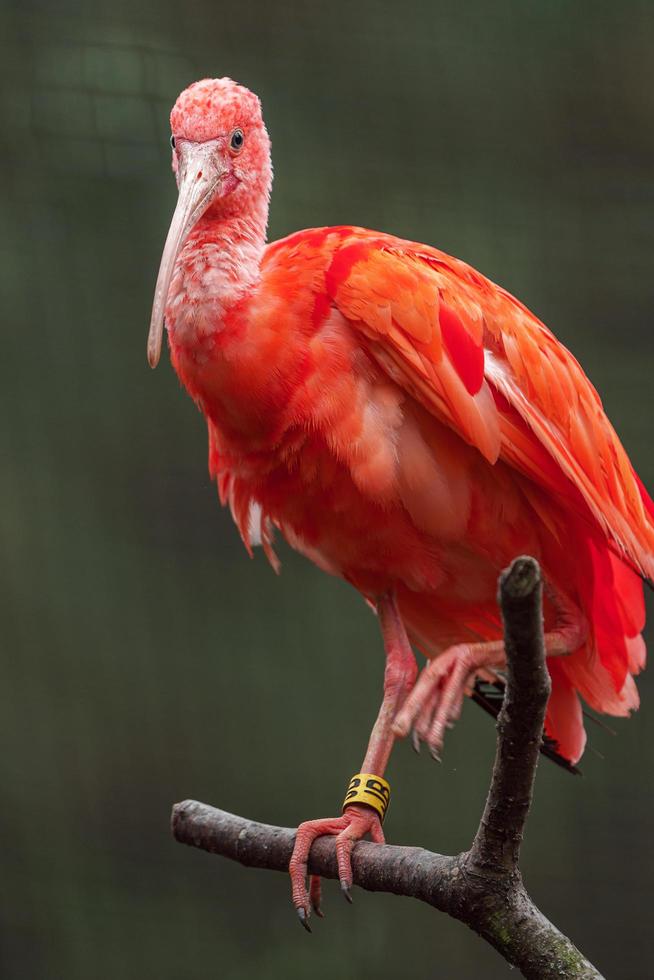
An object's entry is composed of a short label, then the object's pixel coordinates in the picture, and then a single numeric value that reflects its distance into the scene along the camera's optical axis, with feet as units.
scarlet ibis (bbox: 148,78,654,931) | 21.58
